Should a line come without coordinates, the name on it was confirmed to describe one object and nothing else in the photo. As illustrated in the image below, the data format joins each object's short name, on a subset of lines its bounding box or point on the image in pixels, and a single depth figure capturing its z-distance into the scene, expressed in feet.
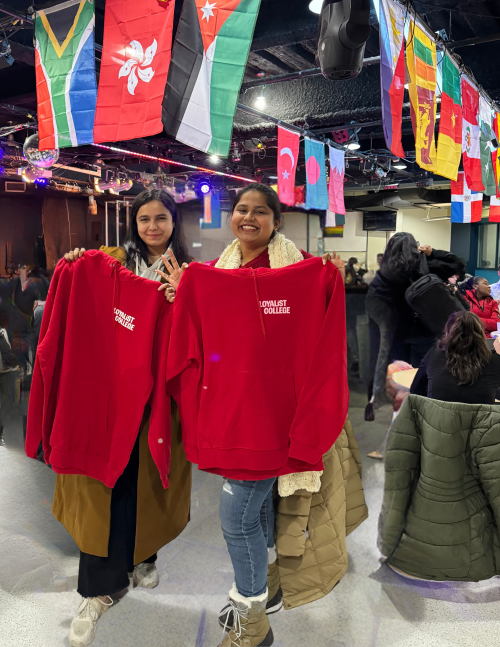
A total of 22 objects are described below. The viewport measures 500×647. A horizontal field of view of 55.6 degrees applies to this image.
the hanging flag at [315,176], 18.15
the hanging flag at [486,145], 14.08
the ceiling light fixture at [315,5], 11.60
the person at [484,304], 11.79
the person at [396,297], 10.73
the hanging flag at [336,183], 19.75
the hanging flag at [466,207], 16.55
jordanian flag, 6.25
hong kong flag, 6.41
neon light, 26.81
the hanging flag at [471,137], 12.32
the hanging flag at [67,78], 7.51
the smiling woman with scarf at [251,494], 5.59
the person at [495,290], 15.26
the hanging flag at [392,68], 7.45
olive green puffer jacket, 6.74
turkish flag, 17.08
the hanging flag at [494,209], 18.38
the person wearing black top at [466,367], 7.23
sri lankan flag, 8.80
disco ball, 21.24
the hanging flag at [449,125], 10.62
